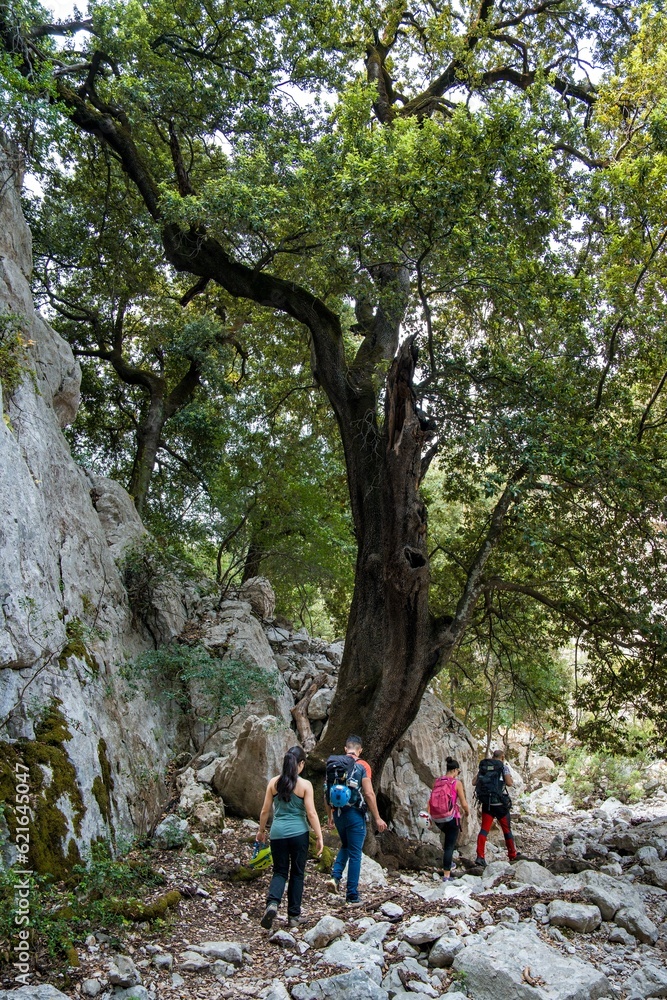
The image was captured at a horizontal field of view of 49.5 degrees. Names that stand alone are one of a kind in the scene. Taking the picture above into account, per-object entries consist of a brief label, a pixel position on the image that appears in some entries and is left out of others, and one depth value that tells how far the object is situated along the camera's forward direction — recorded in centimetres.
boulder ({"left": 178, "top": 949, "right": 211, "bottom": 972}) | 437
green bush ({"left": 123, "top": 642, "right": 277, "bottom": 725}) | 794
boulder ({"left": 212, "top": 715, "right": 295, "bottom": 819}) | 776
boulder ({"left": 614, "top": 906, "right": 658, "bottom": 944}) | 557
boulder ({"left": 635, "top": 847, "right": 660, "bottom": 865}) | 855
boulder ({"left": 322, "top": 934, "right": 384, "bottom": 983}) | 437
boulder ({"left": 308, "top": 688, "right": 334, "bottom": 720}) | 1025
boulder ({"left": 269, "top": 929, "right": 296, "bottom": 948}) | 489
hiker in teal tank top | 522
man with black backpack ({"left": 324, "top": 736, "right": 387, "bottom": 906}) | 588
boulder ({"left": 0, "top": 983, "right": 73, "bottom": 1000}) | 334
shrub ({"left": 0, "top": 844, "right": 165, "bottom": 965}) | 402
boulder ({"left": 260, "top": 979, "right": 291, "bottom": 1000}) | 396
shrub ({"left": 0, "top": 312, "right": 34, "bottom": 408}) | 693
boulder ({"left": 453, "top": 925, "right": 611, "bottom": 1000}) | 409
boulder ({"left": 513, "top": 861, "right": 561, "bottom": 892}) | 702
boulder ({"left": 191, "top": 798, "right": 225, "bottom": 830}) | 725
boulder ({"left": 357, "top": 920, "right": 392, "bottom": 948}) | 490
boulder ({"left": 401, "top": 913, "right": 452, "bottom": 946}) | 484
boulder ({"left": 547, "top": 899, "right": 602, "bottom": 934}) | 554
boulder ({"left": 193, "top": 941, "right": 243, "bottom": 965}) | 456
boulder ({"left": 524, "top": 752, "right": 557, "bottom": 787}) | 1869
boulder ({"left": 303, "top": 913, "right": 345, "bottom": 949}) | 488
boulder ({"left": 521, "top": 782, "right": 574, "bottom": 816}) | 1580
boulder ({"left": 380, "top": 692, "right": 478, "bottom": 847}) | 922
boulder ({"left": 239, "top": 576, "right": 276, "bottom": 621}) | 1218
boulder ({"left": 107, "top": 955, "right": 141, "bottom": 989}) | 395
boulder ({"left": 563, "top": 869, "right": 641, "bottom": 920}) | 600
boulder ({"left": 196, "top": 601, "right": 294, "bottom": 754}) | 897
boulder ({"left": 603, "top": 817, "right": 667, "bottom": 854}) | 962
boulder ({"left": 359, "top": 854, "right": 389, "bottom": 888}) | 687
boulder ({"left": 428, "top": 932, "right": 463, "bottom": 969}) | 458
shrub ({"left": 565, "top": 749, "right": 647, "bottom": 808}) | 1642
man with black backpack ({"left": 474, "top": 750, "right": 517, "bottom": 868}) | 862
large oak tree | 779
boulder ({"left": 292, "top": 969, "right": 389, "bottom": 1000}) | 395
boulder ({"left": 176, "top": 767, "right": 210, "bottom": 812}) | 746
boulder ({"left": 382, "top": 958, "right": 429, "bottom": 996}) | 427
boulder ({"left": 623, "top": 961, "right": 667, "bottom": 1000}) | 445
